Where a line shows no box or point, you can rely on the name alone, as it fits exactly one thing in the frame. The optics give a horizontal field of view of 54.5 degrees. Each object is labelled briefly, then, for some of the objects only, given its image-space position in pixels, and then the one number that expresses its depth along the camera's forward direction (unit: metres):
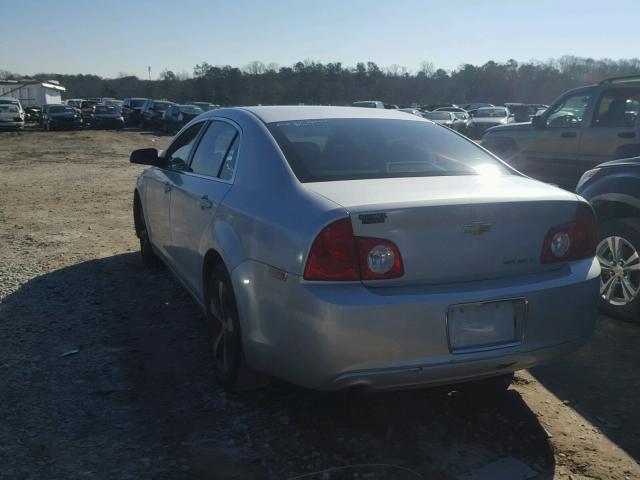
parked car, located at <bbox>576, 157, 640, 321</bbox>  4.69
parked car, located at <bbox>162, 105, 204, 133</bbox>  32.30
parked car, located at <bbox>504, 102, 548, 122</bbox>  33.47
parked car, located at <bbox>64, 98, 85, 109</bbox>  51.54
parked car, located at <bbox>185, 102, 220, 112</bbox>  34.69
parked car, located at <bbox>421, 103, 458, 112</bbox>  45.79
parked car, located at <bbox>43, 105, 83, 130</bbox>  36.31
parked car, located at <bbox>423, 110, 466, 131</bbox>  30.90
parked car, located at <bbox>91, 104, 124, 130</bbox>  39.22
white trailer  60.69
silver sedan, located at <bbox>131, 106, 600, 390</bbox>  2.74
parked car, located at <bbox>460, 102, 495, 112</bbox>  49.19
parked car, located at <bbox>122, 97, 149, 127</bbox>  41.91
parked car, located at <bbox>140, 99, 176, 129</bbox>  37.31
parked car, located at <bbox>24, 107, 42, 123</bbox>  44.09
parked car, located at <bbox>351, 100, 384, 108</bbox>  28.53
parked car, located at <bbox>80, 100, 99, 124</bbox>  41.34
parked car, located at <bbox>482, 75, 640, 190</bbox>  7.91
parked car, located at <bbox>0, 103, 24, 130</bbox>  34.34
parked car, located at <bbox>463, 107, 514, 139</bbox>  28.94
